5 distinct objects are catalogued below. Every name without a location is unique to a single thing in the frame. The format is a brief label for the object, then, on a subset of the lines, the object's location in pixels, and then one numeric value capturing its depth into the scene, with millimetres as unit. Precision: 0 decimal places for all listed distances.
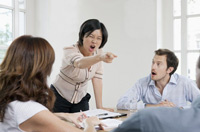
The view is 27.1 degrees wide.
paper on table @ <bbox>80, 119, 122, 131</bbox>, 2032
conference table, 2271
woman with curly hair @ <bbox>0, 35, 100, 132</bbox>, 1767
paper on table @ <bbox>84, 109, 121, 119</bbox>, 2276
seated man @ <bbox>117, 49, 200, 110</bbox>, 2686
